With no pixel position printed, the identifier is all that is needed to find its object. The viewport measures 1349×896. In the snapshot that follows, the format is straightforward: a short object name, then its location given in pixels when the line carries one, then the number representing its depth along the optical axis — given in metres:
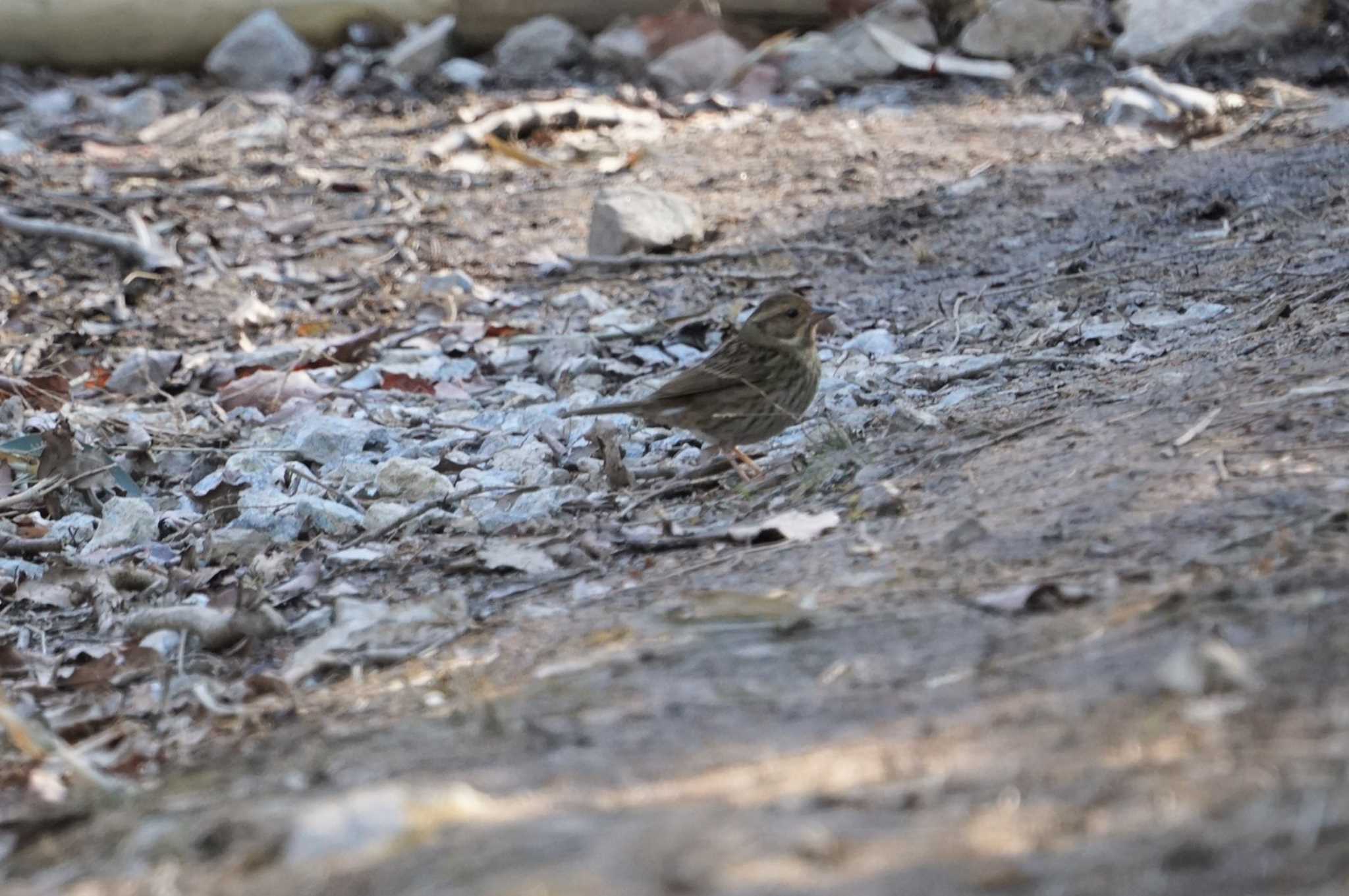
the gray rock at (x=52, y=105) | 25.47
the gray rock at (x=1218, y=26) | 22.48
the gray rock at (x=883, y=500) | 7.85
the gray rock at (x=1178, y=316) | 11.40
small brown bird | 9.98
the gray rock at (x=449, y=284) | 16.19
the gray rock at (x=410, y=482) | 10.30
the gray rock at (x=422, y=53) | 26.55
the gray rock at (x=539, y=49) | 26.45
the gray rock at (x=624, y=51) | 25.78
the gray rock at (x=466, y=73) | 25.97
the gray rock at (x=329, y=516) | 9.66
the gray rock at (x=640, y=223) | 16.20
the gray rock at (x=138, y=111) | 24.59
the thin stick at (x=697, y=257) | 15.95
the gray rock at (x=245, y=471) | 10.89
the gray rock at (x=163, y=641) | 7.72
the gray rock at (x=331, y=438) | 11.45
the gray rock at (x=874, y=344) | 12.65
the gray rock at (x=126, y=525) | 10.02
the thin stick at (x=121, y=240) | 17.11
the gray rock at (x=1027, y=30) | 23.94
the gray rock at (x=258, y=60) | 27.25
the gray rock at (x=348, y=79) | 26.30
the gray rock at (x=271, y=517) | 9.66
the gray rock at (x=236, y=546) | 9.26
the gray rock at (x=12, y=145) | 22.37
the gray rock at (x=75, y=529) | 10.27
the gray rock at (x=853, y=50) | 24.08
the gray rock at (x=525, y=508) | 9.27
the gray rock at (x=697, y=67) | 24.98
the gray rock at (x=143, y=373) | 14.03
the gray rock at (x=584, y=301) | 15.25
